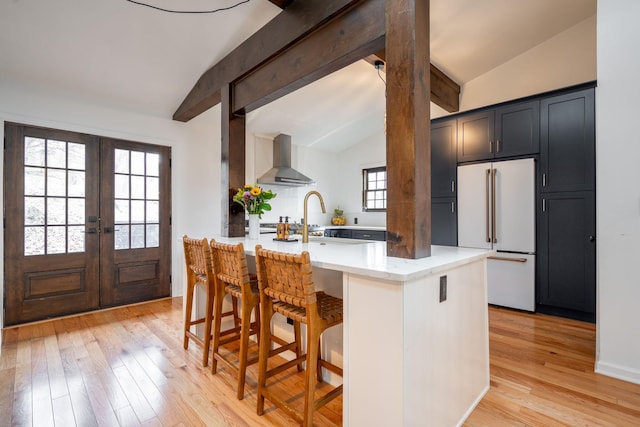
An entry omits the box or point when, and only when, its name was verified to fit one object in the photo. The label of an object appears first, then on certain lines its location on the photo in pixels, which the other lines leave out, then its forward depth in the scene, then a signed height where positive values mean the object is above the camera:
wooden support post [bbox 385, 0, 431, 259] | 1.51 +0.43
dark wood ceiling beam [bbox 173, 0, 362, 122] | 2.08 +1.43
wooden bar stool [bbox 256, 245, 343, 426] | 1.45 -0.52
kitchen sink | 2.39 -0.24
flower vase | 2.80 -0.11
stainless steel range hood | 5.04 +0.79
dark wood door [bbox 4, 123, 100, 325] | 3.04 -0.12
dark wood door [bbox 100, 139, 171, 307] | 3.59 -0.13
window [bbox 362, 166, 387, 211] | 5.91 +0.50
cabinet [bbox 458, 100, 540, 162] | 3.32 +0.97
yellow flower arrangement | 2.65 +0.14
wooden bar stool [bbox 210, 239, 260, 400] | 1.83 -0.51
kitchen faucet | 2.36 -0.15
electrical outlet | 1.43 -0.36
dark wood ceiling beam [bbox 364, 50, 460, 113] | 3.64 +1.58
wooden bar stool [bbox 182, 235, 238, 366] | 2.21 -0.54
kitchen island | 1.22 -0.56
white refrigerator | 3.31 -0.09
